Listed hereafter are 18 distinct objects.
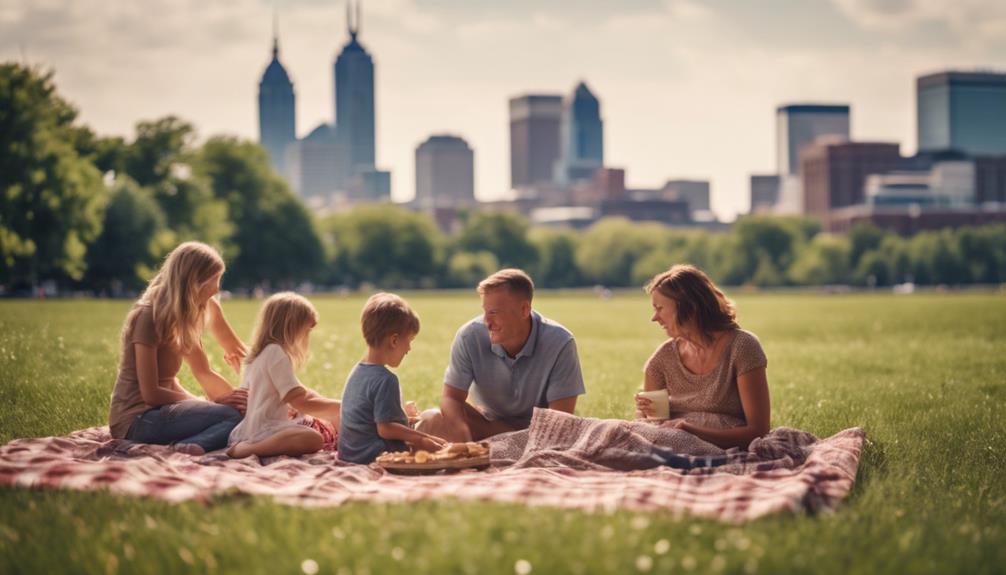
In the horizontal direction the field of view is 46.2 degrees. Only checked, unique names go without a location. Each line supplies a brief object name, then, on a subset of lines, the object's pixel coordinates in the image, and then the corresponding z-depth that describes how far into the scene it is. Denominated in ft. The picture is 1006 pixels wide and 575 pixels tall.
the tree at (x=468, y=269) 400.88
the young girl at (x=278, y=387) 26.20
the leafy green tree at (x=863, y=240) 467.52
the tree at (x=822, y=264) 431.43
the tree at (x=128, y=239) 168.86
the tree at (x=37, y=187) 121.29
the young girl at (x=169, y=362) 27.14
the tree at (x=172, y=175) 193.67
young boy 24.93
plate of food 23.68
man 26.78
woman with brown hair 25.54
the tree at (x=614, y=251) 476.54
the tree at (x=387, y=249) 362.74
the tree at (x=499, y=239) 435.16
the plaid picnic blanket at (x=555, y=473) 20.39
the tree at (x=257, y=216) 228.22
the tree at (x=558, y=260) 470.39
